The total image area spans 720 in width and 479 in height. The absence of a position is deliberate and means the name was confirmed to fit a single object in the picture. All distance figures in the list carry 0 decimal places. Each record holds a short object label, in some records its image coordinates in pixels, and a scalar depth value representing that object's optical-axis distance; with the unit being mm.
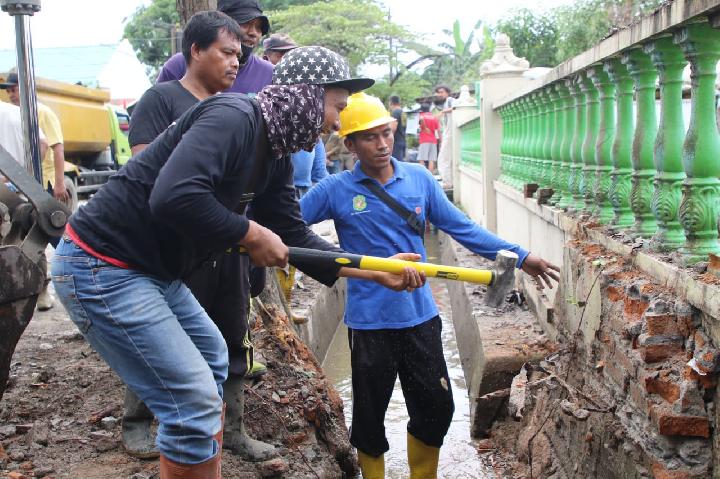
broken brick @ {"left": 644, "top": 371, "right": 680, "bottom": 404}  2921
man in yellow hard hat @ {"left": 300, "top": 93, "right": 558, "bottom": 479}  4117
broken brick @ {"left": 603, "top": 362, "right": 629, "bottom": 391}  3434
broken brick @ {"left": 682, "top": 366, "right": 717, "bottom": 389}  2770
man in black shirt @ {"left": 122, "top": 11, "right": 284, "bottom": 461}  3695
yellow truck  15781
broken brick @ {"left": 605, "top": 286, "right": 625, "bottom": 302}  3659
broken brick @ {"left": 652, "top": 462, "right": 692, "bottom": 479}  2781
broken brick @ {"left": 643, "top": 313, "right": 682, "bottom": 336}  3084
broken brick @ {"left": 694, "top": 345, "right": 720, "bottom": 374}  2719
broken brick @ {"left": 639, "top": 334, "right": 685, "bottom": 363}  3088
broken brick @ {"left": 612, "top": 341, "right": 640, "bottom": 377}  3291
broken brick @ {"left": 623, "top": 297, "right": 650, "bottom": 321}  3389
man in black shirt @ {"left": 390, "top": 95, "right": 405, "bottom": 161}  16992
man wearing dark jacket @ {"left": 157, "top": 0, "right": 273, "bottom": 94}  4441
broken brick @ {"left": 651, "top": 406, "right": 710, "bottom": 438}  2799
